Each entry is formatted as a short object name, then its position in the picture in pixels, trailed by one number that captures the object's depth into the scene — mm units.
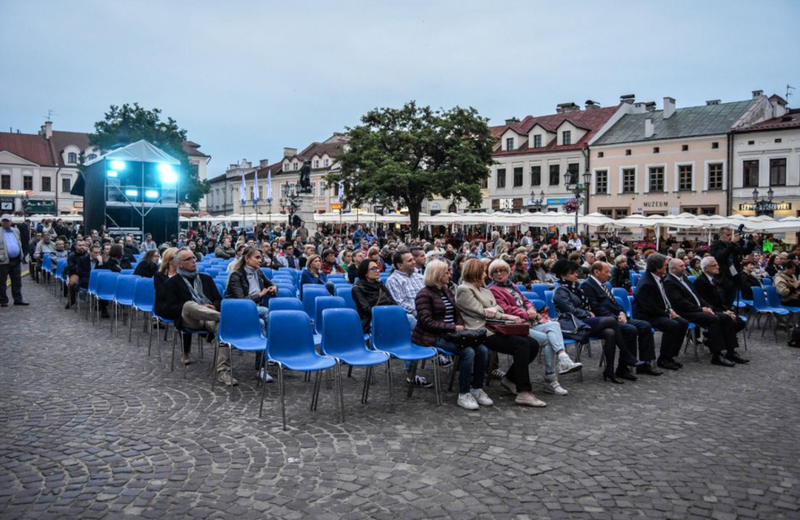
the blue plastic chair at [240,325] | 6869
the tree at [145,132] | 52250
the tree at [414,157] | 35625
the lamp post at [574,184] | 44375
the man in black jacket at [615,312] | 7894
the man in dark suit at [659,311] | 8367
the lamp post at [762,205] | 31578
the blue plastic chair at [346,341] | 6363
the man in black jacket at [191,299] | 7438
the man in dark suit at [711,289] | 9207
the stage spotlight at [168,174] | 26703
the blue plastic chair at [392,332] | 6736
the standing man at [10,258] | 12820
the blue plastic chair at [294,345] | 6051
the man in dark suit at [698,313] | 8711
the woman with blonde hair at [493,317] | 6535
